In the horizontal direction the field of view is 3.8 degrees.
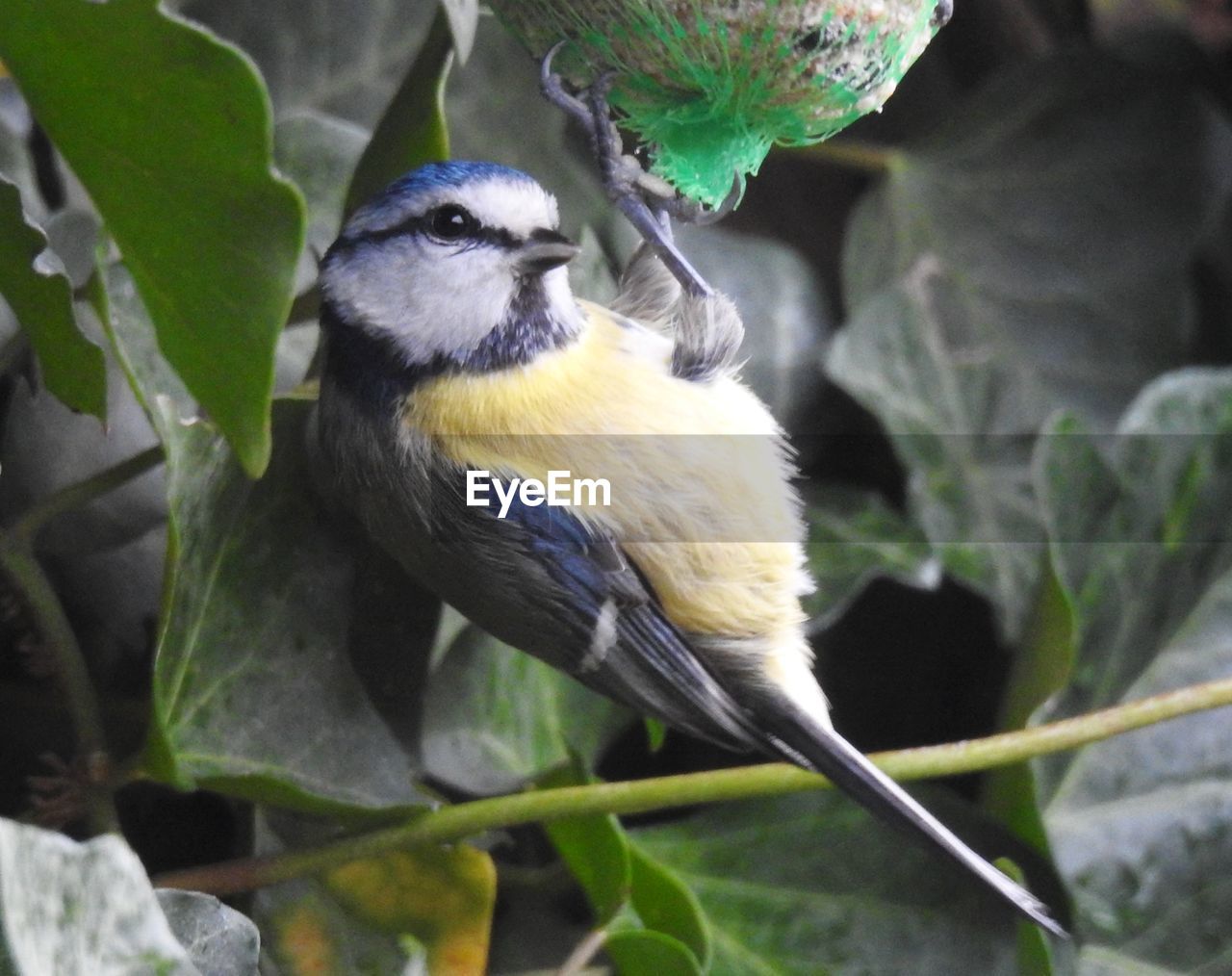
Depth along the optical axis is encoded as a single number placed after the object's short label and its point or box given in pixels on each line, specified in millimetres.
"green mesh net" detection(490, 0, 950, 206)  1979
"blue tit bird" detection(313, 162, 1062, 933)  2001
